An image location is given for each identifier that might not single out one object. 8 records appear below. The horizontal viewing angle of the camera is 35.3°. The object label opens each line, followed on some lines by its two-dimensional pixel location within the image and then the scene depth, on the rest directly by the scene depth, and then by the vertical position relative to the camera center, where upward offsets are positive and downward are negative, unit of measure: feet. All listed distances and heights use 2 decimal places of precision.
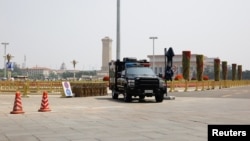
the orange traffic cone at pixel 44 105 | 56.73 -4.55
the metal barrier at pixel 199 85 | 144.46 -4.38
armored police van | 76.02 -1.30
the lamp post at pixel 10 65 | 138.99 +2.88
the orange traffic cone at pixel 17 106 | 53.47 -4.46
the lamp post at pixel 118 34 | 105.09 +10.85
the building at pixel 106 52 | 559.79 +32.24
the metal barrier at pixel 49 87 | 104.12 -3.91
